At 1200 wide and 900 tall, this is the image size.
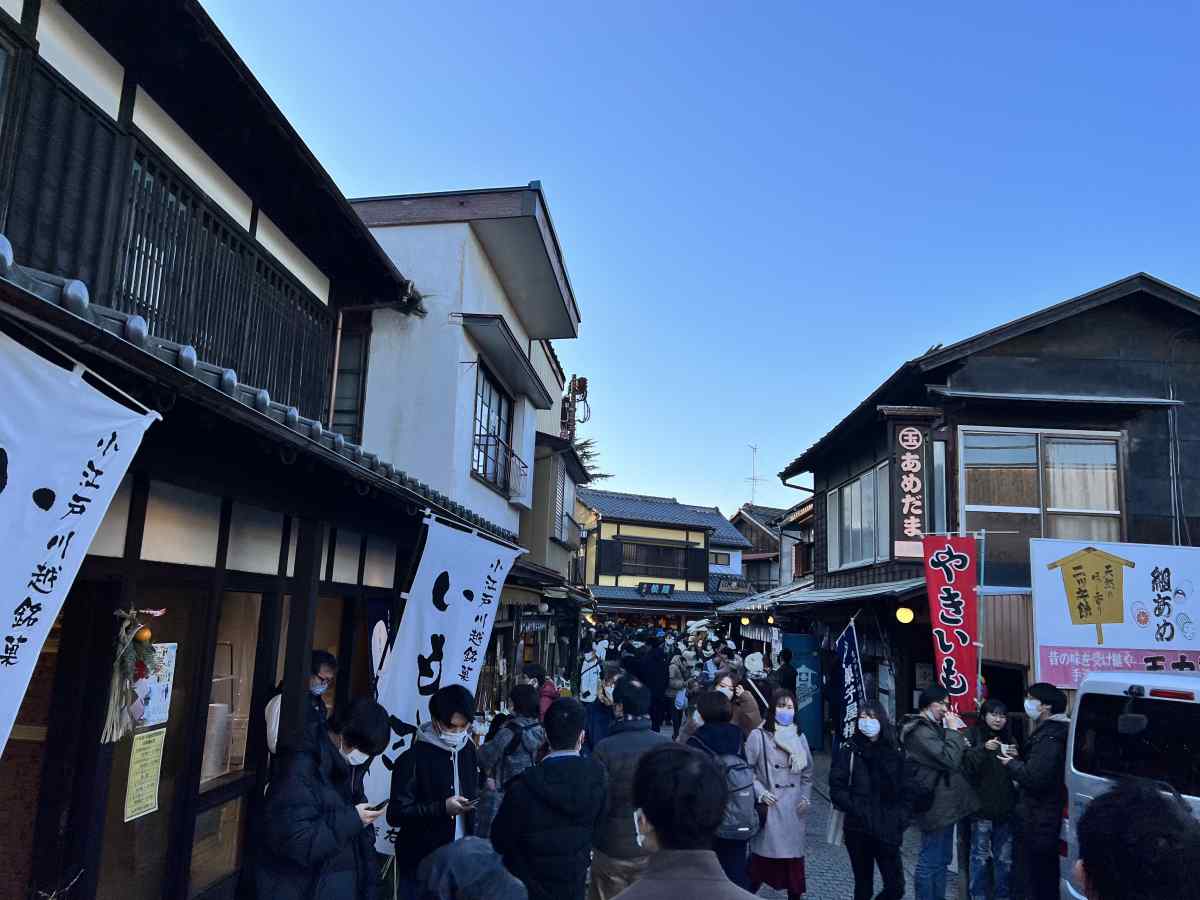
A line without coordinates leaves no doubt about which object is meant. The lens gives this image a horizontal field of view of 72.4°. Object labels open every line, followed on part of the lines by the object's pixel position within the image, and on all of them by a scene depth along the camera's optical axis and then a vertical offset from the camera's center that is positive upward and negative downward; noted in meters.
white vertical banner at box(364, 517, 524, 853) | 6.97 -0.59
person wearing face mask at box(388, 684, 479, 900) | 5.60 -1.48
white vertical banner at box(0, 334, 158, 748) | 3.01 +0.25
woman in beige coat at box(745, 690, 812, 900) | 7.43 -1.94
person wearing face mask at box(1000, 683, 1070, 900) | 7.20 -1.81
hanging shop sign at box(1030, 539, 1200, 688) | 9.68 -0.12
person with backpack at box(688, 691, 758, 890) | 6.68 -1.60
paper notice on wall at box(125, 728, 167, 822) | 5.46 -1.48
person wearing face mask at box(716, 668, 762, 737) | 8.59 -1.28
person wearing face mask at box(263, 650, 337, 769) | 6.34 -1.07
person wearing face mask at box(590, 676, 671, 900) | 5.56 -1.68
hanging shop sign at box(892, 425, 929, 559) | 14.85 +1.84
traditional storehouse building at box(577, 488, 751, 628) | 49.91 +1.15
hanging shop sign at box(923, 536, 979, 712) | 10.62 -0.26
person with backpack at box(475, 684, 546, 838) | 7.47 -1.59
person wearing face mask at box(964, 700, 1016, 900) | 7.57 -1.90
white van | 6.34 -1.08
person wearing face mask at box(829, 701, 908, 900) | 6.87 -1.75
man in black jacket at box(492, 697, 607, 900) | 4.67 -1.44
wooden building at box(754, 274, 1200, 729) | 14.52 +2.80
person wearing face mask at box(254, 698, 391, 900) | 4.33 -1.41
